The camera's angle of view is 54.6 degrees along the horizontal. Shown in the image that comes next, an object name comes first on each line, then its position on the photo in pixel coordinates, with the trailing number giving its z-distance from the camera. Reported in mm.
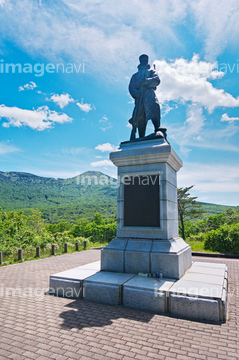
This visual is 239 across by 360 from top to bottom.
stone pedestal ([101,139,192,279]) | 5590
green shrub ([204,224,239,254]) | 13695
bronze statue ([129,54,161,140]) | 6895
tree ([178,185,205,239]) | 30969
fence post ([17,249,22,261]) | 11703
